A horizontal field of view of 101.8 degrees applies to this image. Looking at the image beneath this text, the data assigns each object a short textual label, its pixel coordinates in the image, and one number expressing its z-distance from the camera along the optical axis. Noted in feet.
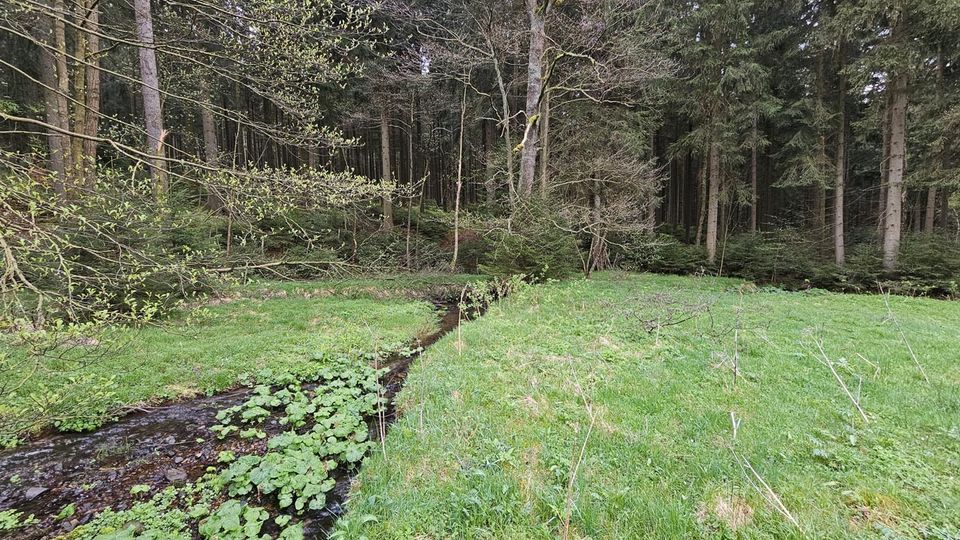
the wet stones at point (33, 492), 10.79
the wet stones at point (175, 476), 11.55
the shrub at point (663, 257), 55.67
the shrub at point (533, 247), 38.42
